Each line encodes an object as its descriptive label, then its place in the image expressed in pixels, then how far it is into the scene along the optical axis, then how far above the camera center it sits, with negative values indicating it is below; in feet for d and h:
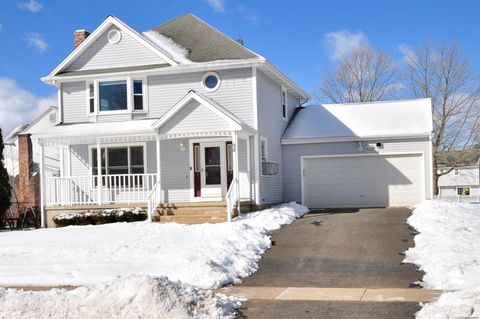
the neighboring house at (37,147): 120.45 +6.25
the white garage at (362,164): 75.92 +0.11
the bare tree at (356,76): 141.18 +20.83
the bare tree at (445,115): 135.23 +10.60
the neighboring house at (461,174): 141.69 -3.63
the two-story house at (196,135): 67.51 +3.83
